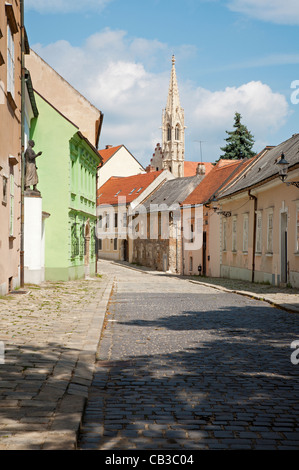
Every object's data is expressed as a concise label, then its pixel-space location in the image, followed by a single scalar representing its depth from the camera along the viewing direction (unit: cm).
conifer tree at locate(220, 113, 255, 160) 6375
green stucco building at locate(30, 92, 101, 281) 2561
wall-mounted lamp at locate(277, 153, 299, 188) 1950
